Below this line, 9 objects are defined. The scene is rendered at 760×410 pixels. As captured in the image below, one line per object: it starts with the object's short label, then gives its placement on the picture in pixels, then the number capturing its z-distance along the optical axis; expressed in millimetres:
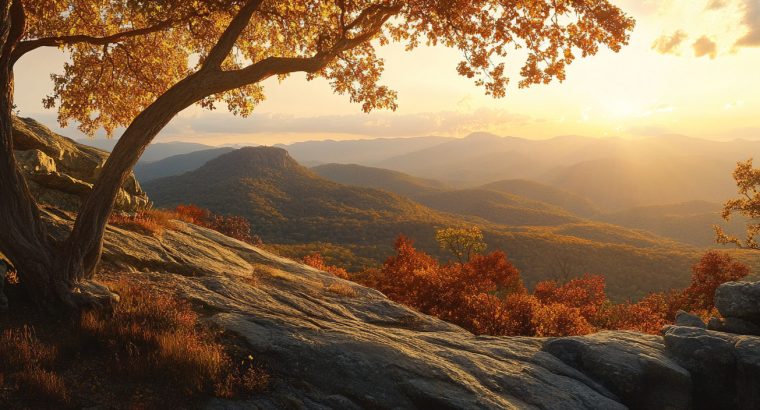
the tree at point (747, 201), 28094
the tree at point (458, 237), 41572
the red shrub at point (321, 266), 26894
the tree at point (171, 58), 8102
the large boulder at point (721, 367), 9109
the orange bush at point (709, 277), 29578
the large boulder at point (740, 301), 11539
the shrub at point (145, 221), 14477
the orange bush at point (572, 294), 28922
